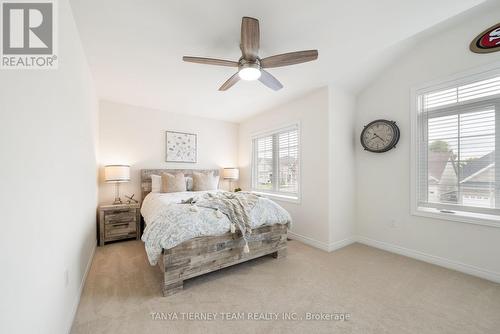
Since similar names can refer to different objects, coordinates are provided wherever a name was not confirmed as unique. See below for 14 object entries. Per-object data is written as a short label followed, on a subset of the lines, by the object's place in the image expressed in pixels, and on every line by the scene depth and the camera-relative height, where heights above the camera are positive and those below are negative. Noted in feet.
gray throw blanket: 7.51 -1.57
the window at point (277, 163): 12.46 +0.31
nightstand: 10.41 -3.02
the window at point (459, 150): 7.47 +0.78
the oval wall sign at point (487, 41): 7.08 +4.71
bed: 6.35 -2.72
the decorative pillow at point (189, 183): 13.53 -1.13
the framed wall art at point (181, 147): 14.08 +1.51
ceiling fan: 5.54 +3.52
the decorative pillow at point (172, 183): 12.30 -1.00
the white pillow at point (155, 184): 12.53 -1.08
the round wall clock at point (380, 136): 9.64 +1.65
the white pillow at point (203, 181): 13.32 -0.98
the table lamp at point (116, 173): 10.94 -0.34
